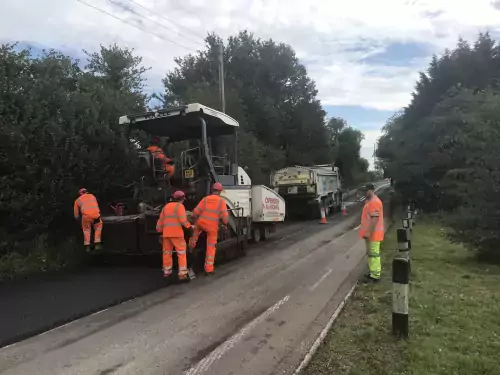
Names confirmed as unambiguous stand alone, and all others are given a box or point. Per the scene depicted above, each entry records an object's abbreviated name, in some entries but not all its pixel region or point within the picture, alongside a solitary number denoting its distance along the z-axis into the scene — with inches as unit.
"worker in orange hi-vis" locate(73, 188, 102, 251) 334.6
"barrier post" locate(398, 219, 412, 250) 368.9
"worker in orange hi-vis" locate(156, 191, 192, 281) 288.2
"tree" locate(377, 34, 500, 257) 367.2
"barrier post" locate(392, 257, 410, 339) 180.9
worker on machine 368.8
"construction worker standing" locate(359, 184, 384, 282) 288.4
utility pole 674.6
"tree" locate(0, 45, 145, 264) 315.3
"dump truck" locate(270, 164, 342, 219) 798.5
